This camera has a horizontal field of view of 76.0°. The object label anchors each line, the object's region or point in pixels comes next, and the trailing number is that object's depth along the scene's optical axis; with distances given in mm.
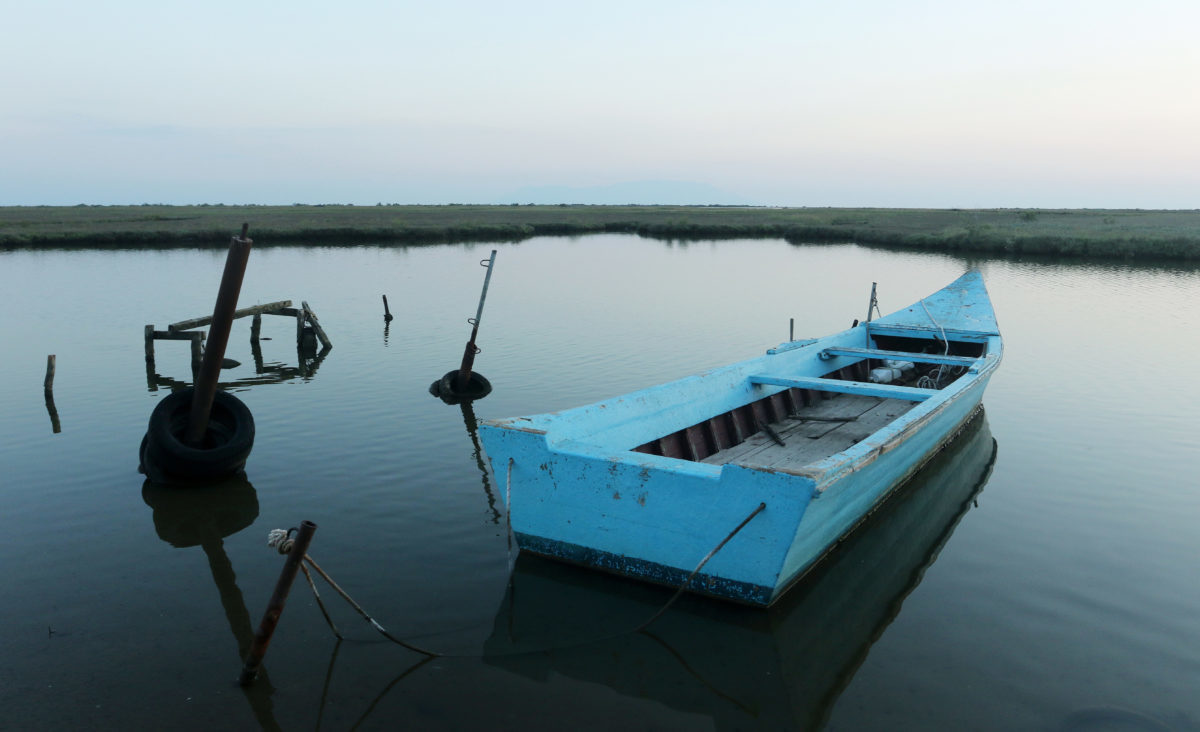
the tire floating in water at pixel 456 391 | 12838
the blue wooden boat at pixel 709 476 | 5527
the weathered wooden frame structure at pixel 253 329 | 13648
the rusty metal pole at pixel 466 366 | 12891
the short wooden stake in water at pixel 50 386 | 11719
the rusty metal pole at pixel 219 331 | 7734
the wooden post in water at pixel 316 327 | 16688
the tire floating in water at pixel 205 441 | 8195
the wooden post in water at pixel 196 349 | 13547
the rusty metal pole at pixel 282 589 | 4574
